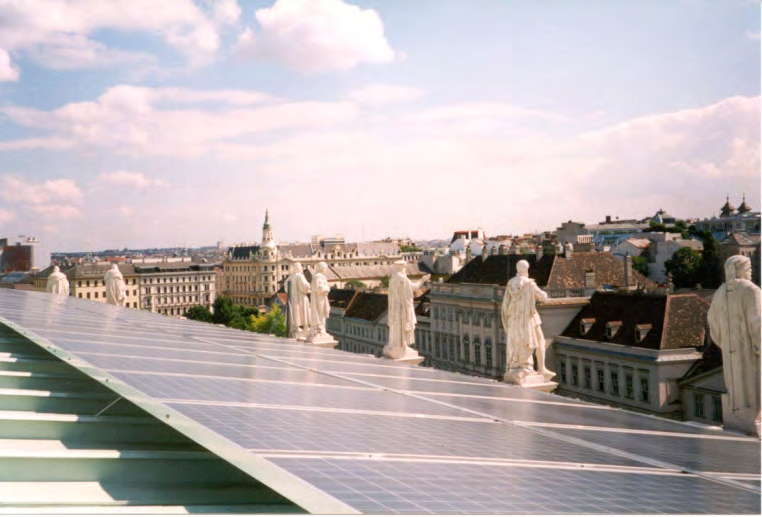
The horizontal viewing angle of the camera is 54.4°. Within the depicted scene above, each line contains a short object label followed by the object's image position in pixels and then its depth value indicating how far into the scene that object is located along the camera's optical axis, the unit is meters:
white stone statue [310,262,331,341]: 21.86
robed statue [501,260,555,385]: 14.52
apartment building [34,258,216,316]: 150.12
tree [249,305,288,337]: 95.84
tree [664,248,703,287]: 86.03
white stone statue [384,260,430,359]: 18.83
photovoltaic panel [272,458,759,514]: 4.35
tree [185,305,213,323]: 116.03
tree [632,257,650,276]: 108.50
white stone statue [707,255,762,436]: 9.57
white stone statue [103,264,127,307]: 32.84
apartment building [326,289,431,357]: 74.76
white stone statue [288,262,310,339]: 23.34
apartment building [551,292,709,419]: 43.38
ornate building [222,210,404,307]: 191.75
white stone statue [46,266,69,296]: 34.22
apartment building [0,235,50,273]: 157.38
